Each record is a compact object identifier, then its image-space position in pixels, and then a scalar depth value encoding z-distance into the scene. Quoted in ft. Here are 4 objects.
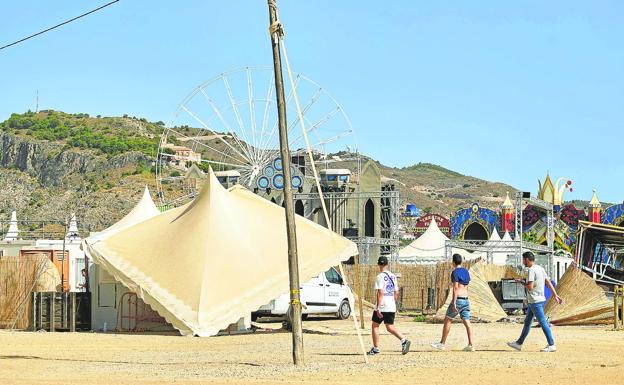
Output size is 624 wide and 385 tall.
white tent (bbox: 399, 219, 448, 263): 198.59
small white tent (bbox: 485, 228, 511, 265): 190.63
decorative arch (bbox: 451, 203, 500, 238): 260.01
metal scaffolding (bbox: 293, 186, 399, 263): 148.05
